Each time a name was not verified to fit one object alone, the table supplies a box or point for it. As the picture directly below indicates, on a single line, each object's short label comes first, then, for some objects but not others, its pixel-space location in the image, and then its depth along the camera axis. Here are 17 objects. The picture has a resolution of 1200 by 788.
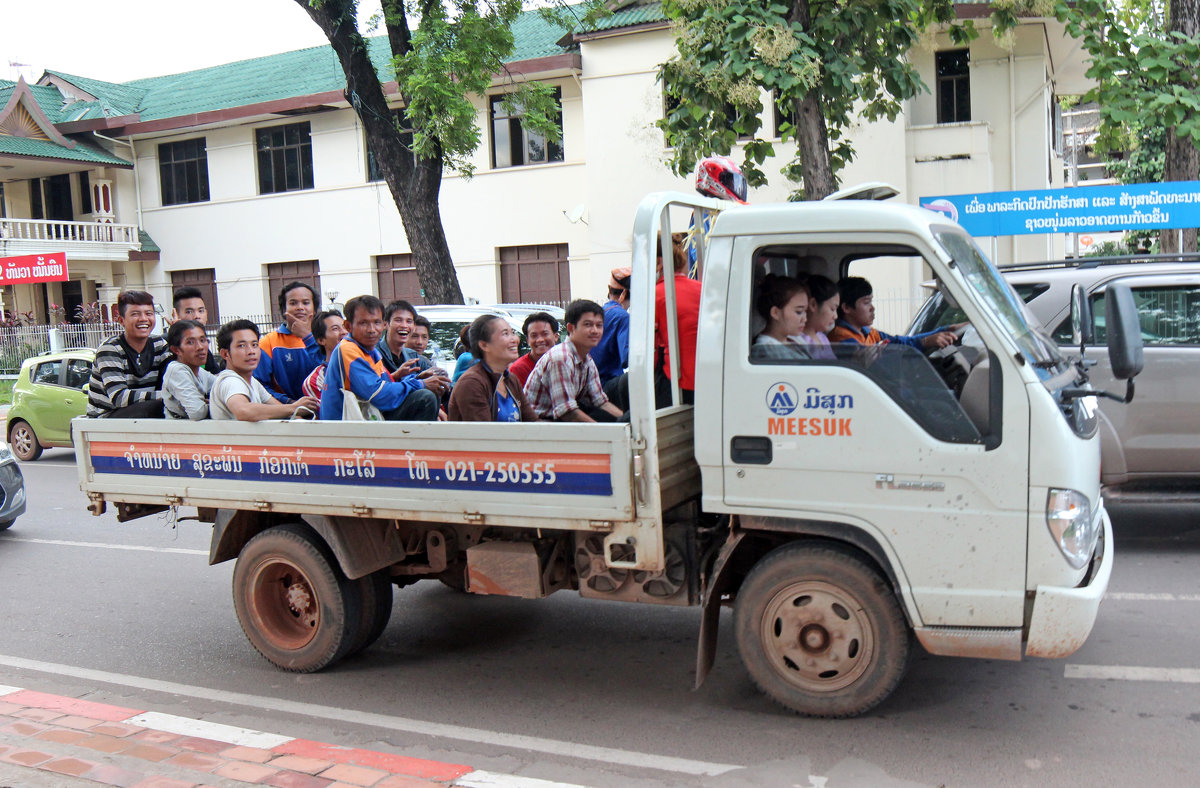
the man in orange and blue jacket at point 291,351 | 6.29
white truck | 3.80
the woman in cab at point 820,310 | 4.17
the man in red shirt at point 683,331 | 4.55
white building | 18.23
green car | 13.68
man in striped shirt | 5.80
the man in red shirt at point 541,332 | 6.17
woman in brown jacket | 4.92
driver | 4.23
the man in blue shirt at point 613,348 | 5.75
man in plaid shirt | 5.15
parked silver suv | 6.64
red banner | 20.00
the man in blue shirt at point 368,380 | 5.05
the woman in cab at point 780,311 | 4.14
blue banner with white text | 11.39
